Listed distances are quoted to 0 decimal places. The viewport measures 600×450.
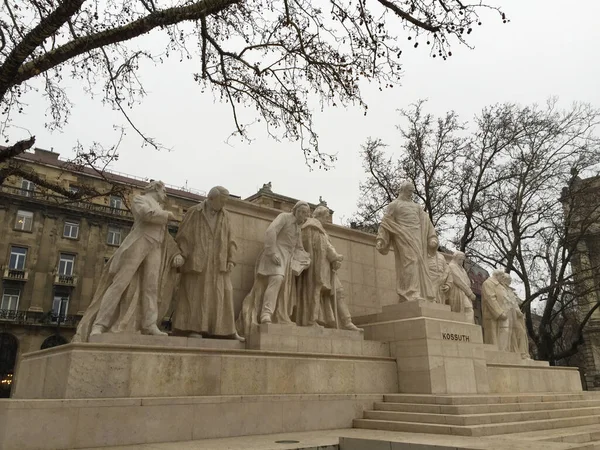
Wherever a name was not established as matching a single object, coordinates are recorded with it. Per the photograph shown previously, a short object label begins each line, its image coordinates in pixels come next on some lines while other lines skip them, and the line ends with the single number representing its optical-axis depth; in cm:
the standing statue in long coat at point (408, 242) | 1105
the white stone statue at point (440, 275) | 1311
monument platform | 631
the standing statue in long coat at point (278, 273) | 935
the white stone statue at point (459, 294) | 1396
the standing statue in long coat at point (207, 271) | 880
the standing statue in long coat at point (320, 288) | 1005
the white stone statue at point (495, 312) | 1441
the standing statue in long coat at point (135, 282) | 764
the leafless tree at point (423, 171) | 2281
